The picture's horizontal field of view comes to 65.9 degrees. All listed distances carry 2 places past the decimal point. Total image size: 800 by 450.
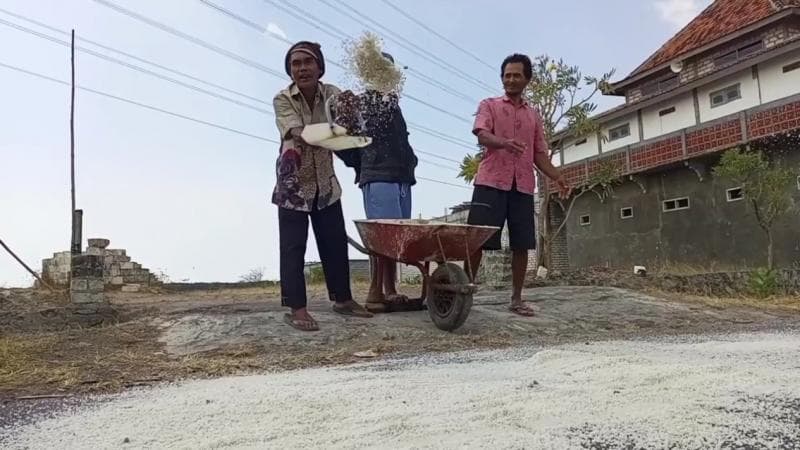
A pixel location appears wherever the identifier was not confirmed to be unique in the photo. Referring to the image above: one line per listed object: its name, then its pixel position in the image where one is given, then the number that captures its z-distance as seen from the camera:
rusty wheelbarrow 3.06
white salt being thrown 3.68
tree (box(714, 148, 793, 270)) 8.64
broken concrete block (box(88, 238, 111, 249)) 8.95
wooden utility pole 5.15
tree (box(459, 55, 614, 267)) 8.00
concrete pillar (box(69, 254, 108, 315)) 4.25
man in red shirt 3.65
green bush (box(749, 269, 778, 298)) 7.22
